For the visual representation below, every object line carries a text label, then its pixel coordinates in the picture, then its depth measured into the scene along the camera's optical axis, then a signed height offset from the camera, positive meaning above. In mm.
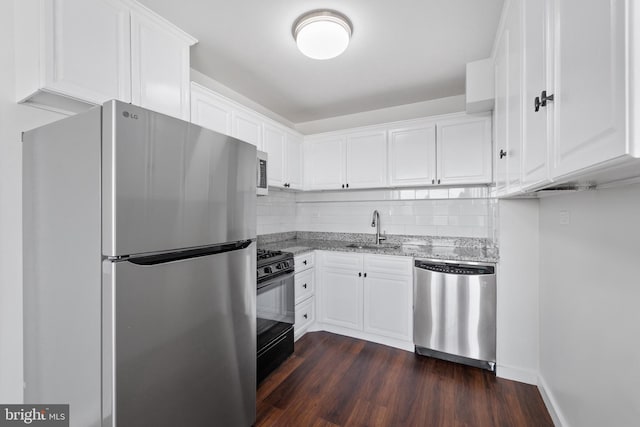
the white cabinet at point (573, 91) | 509 +330
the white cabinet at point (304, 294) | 2672 -856
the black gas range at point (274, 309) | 2070 -830
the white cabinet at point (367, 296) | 2590 -874
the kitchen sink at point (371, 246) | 3079 -404
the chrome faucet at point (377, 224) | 3249 -146
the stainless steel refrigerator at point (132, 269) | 956 -236
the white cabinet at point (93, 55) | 1225 +824
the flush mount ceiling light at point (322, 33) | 1691 +1176
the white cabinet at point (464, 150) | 2551 +611
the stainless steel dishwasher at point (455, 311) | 2219 -866
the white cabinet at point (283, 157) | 2834 +640
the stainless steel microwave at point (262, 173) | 2363 +349
